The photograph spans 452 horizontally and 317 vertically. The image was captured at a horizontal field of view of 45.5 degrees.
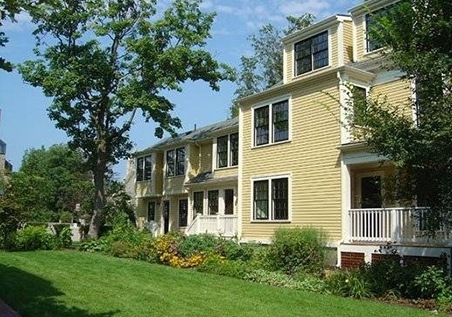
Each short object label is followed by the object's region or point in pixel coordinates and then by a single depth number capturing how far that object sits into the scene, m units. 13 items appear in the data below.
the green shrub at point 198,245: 19.61
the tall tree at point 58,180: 52.50
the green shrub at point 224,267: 15.98
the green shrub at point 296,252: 16.84
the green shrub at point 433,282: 11.77
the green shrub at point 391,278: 12.52
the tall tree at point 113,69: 29.53
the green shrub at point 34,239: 23.55
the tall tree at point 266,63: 46.97
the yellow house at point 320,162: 17.12
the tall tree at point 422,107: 10.86
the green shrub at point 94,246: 25.69
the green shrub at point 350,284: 12.74
